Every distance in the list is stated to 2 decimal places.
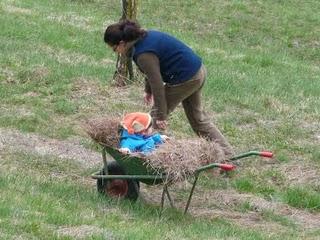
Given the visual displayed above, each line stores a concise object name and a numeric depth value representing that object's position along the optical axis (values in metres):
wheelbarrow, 13.97
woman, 15.15
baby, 14.73
